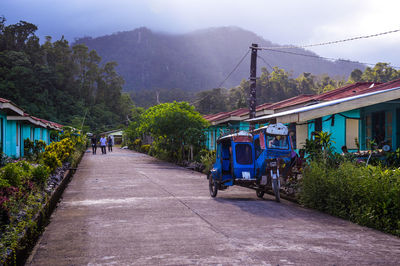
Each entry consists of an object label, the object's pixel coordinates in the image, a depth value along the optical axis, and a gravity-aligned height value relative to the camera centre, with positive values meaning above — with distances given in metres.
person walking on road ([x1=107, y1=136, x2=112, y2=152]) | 52.04 -0.37
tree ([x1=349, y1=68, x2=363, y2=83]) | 64.81 +9.74
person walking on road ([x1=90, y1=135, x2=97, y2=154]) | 42.80 -0.20
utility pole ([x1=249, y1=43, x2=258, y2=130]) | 18.84 +2.50
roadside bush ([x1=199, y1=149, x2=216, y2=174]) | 20.75 -1.11
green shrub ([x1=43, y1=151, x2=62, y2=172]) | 15.31 -0.71
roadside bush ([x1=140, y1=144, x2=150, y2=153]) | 47.76 -0.98
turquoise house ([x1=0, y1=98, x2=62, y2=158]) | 20.22 +0.69
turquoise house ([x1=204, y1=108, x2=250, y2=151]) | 27.88 +1.22
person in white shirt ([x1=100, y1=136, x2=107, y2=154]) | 42.56 -0.45
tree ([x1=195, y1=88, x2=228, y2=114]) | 68.56 +5.71
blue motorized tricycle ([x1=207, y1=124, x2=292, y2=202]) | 11.20 -0.54
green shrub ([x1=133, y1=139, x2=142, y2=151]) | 57.35 -0.58
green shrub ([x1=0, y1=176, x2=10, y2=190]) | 7.58 -0.77
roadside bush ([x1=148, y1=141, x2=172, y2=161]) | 32.94 -1.09
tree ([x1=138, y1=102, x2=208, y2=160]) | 28.05 +0.99
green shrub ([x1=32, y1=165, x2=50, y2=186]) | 11.34 -0.92
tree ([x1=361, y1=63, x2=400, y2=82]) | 57.00 +8.75
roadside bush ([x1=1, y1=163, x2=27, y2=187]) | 8.91 -0.72
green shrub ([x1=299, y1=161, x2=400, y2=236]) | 7.64 -1.10
